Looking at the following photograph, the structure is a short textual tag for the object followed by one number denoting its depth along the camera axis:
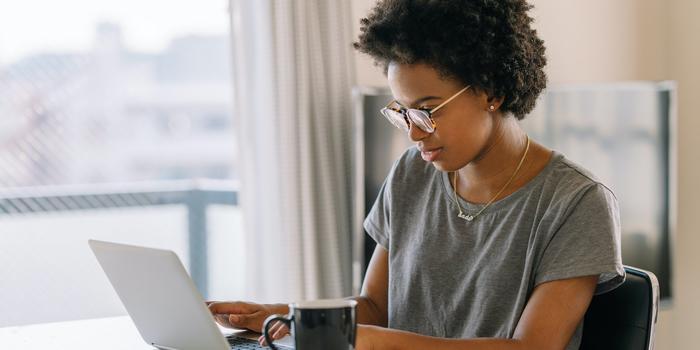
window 3.19
